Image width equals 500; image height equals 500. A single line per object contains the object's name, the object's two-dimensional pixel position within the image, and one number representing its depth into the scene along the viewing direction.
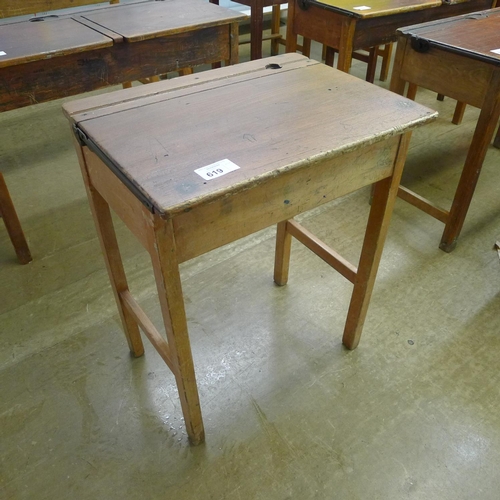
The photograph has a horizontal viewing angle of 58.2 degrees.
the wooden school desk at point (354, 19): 2.23
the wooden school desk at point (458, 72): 1.67
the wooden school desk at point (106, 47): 1.67
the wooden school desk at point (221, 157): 0.87
